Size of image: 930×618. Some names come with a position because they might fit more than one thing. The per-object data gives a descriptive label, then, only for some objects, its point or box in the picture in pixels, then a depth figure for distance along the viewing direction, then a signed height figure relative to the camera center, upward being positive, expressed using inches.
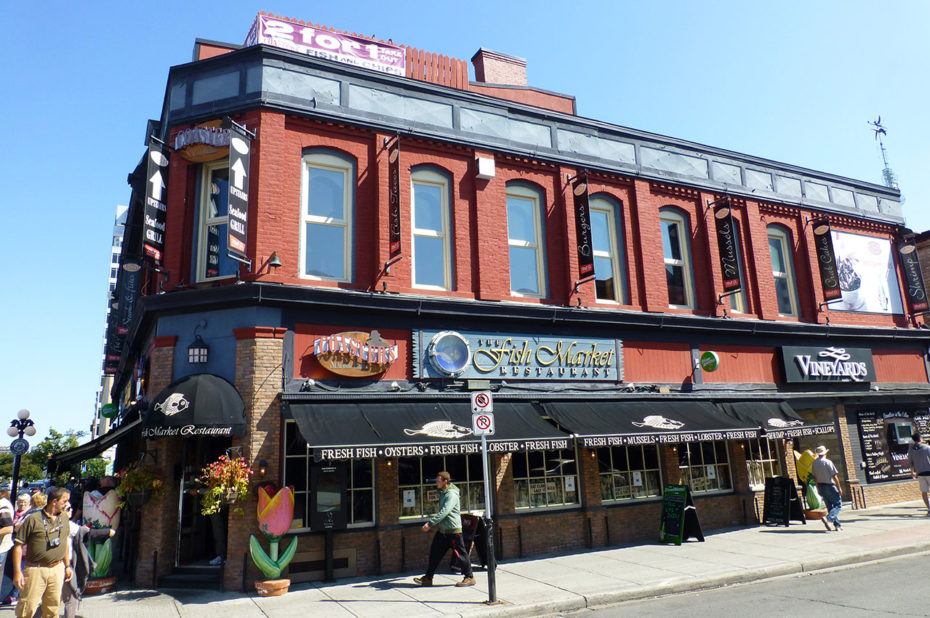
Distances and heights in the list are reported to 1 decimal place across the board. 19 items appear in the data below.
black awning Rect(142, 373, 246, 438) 389.7 +37.6
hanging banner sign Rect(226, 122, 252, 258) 428.1 +192.9
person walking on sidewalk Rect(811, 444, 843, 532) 534.0 -32.7
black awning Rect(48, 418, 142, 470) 534.2 +22.2
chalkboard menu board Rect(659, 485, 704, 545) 505.4 -52.4
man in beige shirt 289.7 -37.4
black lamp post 753.0 +61.3
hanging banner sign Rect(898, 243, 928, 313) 792.9 +208.3
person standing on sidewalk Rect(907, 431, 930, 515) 588.4 -16.3
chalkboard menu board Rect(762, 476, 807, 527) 575.2 -49.4
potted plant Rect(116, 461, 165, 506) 407.2 -5.7
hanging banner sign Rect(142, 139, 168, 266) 451.8 +196.5
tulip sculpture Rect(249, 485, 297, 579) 380.5 -34.6
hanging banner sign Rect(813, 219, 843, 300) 711.7 +213.5
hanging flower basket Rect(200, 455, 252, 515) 384.8 -7.8
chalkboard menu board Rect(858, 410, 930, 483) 695.7 +2.4
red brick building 434.6 +117.1
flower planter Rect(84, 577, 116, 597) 399.0 -69.9
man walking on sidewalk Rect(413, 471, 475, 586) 391.2 -45.4
